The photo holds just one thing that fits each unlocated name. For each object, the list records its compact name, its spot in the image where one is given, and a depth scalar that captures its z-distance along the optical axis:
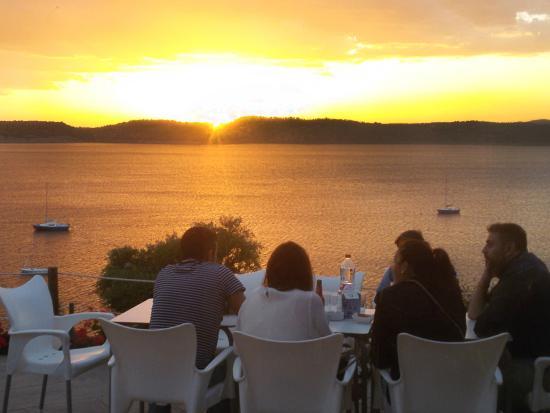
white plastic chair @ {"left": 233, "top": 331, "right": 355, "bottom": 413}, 3.24
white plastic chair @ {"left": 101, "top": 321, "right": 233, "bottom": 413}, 3.50
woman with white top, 3.48
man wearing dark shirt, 3.80
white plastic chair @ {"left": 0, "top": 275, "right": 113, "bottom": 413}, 4.24
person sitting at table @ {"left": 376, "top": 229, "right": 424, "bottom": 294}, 4.45
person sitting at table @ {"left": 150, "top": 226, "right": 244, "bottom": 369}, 3.78
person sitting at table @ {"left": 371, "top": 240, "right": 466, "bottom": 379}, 3.46
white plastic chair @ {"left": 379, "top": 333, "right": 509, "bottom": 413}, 3.25
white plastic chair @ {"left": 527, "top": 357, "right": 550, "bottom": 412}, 3.62
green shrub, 9.68
